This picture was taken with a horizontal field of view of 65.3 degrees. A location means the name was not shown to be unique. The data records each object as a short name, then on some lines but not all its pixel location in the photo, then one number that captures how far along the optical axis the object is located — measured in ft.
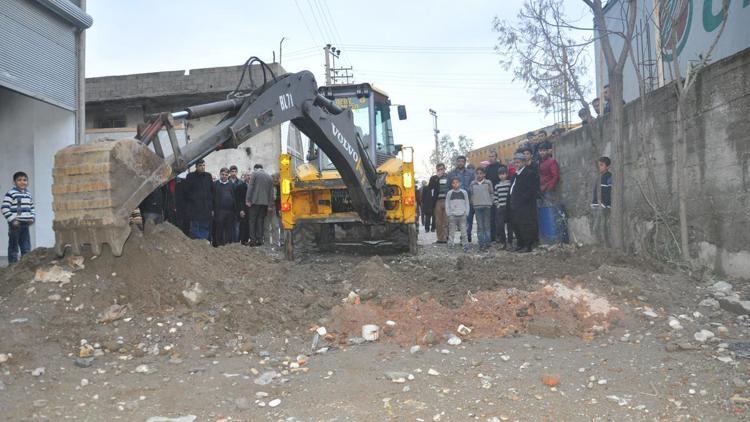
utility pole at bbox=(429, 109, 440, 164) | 161.16
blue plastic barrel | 32.53
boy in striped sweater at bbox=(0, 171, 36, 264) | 25.49
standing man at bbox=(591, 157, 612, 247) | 26.39
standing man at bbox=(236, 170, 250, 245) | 37.40
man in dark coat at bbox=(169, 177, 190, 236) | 30.81
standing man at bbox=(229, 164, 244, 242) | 35.91
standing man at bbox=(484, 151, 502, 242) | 36.35
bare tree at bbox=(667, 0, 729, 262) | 19.97
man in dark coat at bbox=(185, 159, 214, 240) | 30.66
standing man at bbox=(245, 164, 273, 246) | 35.50
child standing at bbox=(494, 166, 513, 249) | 32.81
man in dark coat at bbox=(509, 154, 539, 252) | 30.35
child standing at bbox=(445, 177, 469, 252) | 34.47
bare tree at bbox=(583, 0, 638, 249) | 22.90
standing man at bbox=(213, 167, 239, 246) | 33.68
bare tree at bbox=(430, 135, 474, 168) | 151.74
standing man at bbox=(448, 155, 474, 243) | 38.04
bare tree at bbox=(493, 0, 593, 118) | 24.85
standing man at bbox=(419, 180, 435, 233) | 47.86
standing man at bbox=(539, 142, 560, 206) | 31.65
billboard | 22.15
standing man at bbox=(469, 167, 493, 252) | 34.12
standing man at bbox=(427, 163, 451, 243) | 39.96
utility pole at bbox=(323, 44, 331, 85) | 122.62
